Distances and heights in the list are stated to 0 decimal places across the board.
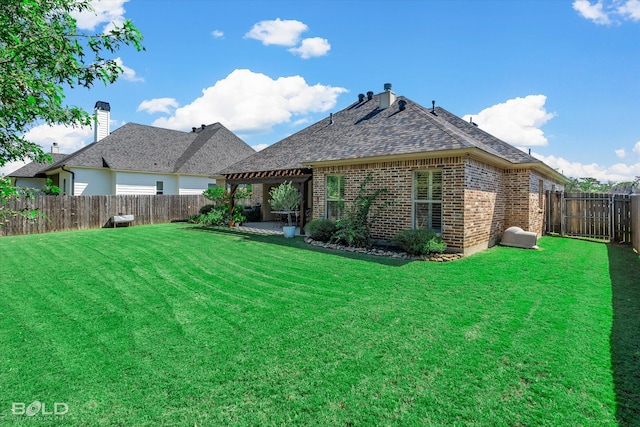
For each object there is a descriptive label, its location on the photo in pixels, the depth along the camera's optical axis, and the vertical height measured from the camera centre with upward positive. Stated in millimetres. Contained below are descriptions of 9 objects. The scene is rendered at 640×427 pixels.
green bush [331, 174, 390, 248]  10047 -265
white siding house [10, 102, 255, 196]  19672 +3141
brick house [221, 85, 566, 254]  9055 +1323
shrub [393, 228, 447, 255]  8508 -837
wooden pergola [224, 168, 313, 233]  12852 +1425
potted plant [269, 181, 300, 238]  13281 +558
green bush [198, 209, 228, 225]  16125 -381
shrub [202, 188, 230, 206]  16922 +812
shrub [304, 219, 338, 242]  10883 -628
